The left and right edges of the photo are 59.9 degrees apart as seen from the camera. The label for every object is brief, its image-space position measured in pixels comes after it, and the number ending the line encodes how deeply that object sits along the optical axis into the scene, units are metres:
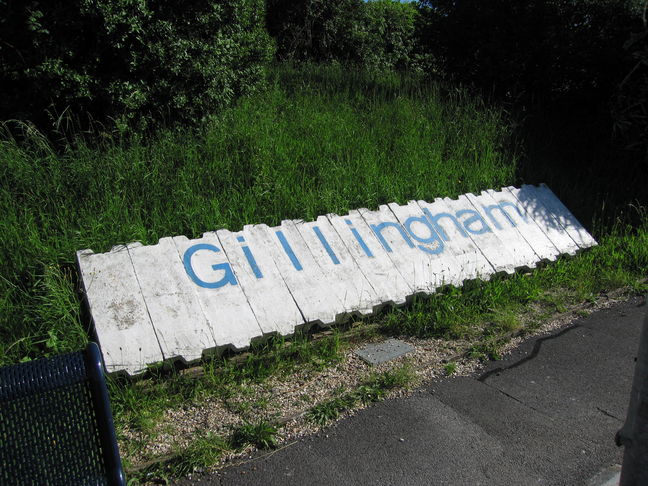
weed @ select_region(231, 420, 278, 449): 3.49
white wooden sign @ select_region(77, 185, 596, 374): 4.14
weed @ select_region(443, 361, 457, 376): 4.35
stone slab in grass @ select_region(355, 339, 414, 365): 4.51
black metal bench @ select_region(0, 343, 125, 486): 2.29
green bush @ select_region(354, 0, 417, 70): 13.06
